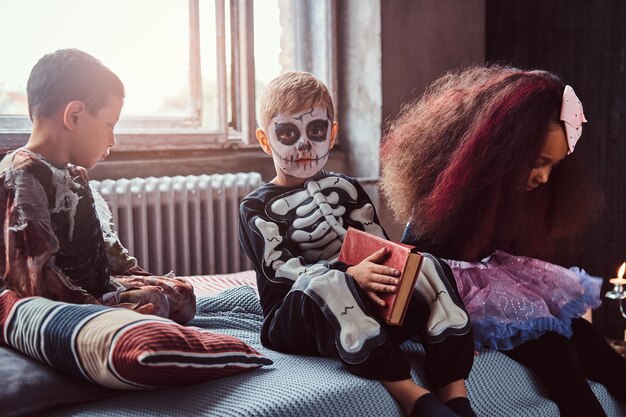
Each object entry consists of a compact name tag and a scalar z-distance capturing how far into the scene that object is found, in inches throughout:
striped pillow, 42.8
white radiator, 108.2
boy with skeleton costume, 48.3
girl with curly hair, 57.3
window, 108.0
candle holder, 76.7
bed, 43.9
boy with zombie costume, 48.1
